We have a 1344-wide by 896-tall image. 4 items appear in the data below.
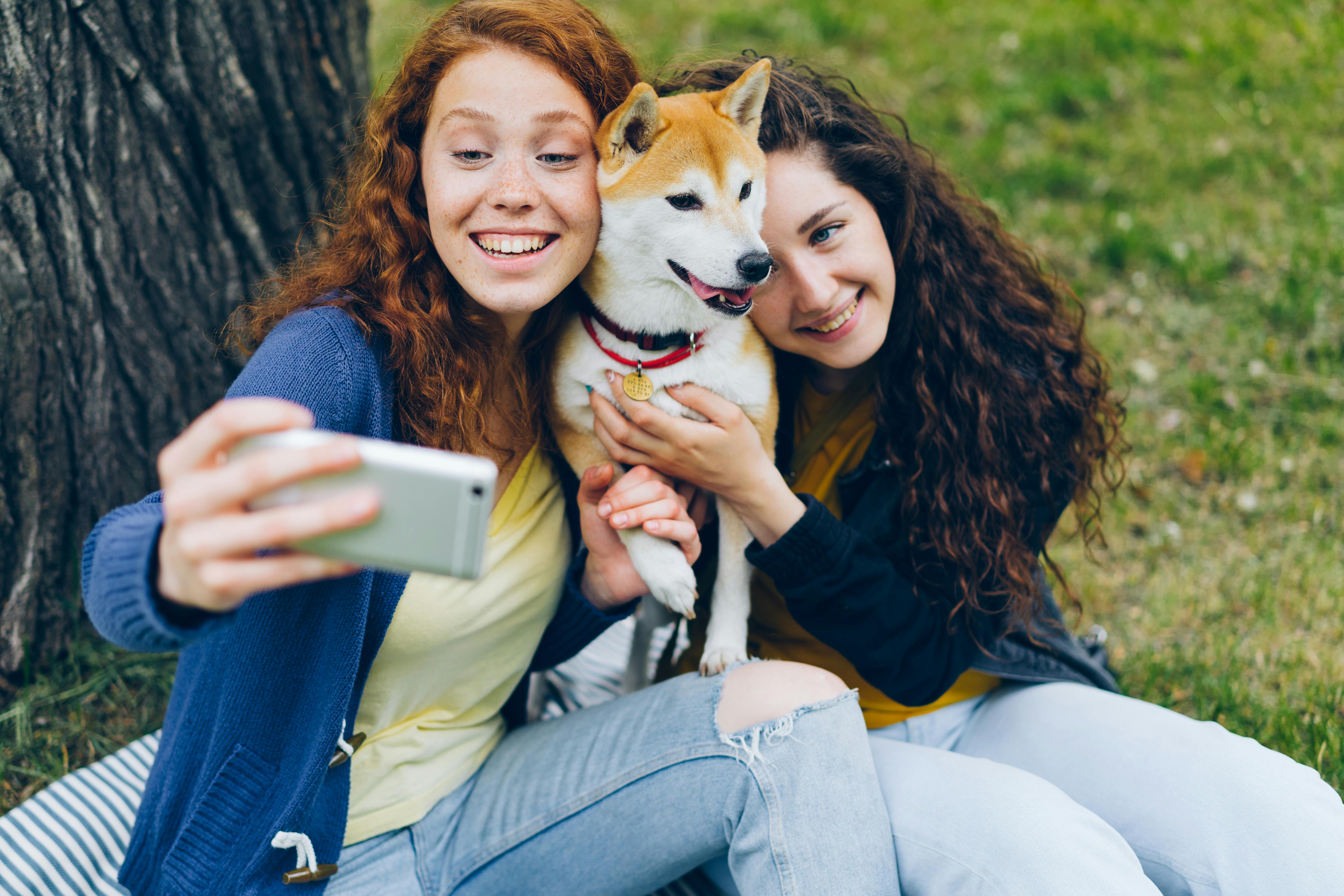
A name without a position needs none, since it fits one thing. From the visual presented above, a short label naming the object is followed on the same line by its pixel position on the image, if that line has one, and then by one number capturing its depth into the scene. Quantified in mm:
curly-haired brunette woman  1667
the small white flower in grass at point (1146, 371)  3533
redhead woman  1517
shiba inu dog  1821
